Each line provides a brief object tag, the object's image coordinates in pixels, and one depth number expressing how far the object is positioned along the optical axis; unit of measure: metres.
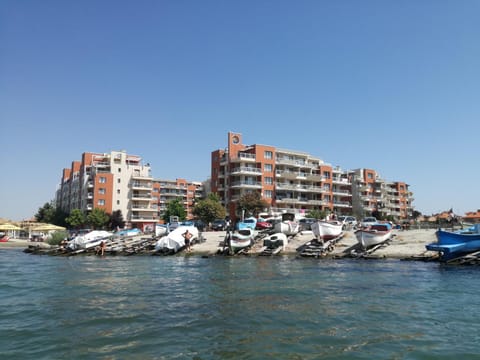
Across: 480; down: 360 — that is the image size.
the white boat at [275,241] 39.38
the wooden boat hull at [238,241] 39.47
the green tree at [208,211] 70.88
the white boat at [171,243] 41.94
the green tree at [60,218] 100.72
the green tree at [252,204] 72.19
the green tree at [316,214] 74.19
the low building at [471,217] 124.31
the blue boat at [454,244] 29.62
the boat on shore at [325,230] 39.44
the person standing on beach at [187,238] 42.85
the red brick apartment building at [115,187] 95.38
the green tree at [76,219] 87.38
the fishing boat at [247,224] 48.14
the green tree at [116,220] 89.31
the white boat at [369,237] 36.03
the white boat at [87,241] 46.25
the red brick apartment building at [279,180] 83.88
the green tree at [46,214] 104.64
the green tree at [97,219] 85.25
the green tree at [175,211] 89.38
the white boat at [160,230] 51.59
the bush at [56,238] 58.38
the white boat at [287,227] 43.62
